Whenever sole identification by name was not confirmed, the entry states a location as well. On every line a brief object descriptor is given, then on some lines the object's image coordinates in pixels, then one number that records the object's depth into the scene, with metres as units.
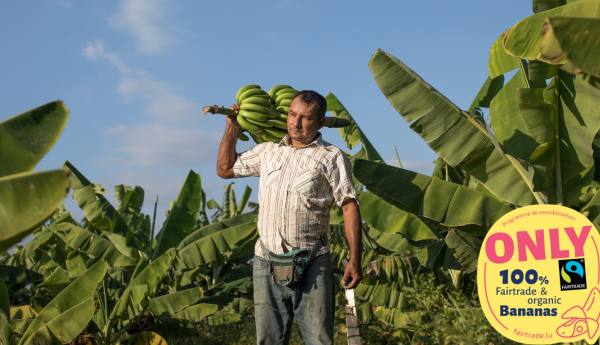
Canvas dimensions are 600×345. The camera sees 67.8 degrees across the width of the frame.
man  2.73
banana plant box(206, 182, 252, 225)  13.28
